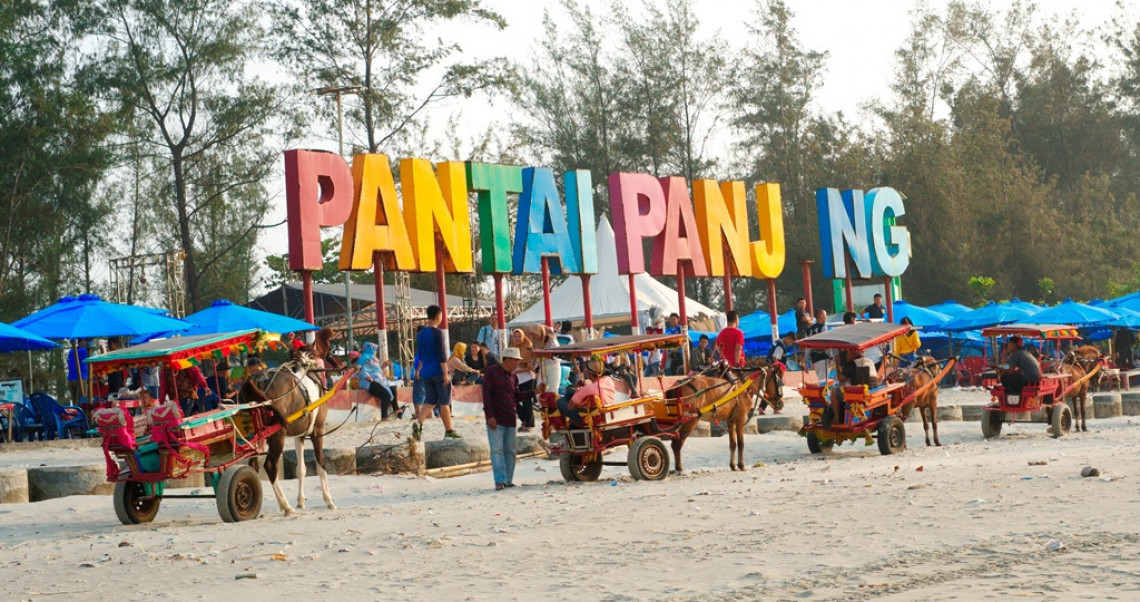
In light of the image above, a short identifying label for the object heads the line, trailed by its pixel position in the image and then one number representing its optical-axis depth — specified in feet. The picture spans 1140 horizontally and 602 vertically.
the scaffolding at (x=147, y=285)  132.46
